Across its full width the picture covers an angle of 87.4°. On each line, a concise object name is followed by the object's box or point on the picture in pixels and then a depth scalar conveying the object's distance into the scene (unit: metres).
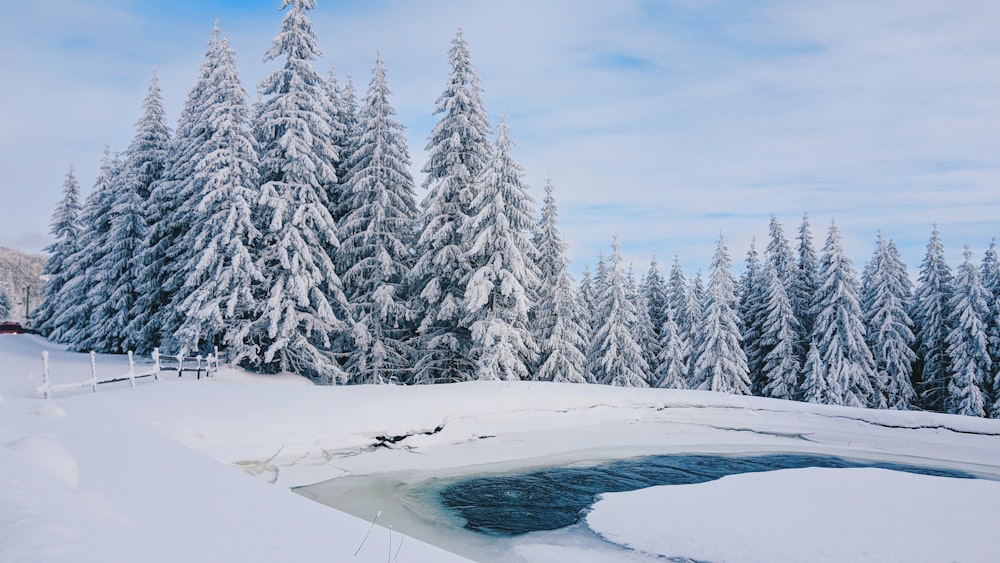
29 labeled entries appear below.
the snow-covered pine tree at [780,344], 32.12
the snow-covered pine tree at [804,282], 34.53
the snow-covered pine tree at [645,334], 39.88
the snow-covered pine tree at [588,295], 41.00
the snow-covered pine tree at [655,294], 42.81
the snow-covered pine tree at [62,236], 39.16
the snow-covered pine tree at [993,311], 30.75
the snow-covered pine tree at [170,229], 24.78
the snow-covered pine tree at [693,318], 36.84
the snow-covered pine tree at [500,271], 22.30
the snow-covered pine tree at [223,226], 21.42
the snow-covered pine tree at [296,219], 21.70
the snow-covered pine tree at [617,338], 32.47
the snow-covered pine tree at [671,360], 36.12
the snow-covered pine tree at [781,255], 35.16
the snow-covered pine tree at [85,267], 31.75
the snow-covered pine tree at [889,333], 33.19
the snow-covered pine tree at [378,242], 24.38
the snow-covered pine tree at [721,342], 32.19
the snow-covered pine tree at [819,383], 30.27
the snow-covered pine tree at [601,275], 39.34
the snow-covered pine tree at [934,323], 33.88
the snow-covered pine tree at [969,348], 30.38
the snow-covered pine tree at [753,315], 36.09
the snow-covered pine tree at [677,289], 42.41
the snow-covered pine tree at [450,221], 24.05
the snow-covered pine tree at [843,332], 30.45
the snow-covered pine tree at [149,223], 27.62
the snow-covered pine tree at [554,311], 28.02
